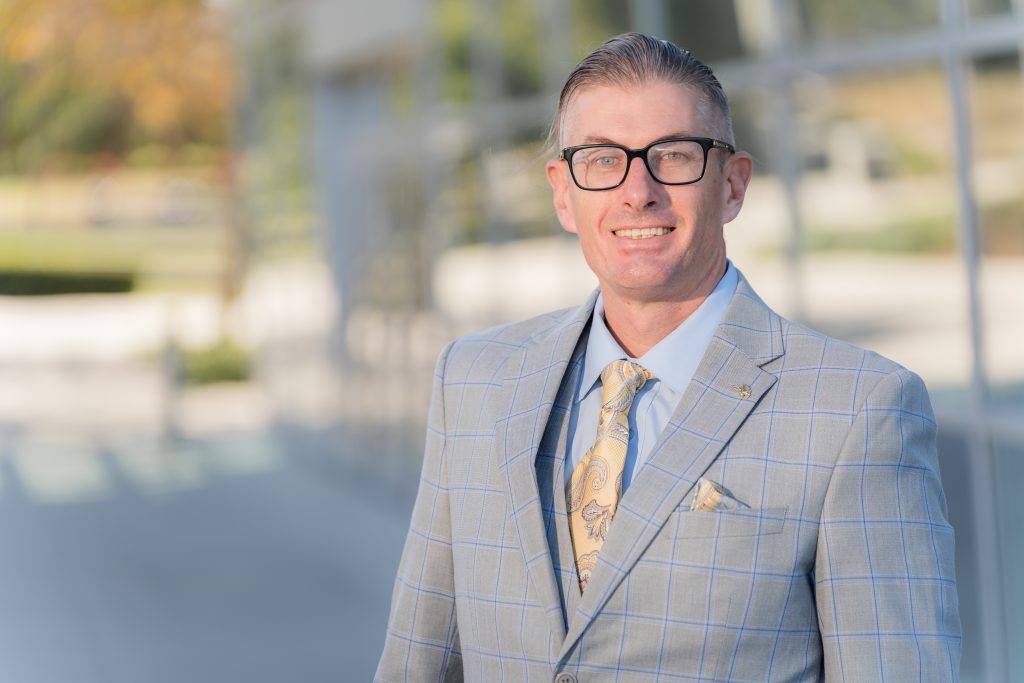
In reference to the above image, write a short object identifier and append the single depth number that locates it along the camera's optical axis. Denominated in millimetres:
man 2675
